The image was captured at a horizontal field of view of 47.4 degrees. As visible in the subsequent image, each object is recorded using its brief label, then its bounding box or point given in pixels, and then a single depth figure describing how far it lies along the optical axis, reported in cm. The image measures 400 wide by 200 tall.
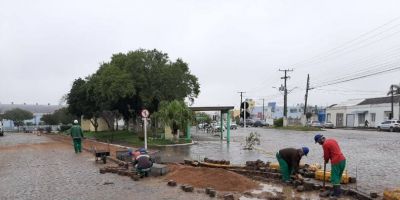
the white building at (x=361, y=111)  6950
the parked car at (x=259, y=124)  8156
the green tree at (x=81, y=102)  4962
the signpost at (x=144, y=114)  2178
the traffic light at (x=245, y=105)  2263
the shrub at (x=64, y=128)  7486
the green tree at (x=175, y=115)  3117
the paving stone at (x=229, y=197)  1023
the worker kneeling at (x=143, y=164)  1441
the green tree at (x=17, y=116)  11219
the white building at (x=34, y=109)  12441
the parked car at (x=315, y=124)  7068
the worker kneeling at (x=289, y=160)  1236
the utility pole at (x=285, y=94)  6968
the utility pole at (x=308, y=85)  6638
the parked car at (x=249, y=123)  8435
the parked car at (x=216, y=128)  5345
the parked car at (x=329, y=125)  7088
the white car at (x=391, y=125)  5386
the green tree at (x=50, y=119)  9663
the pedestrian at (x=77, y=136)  2397
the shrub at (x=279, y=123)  6968
